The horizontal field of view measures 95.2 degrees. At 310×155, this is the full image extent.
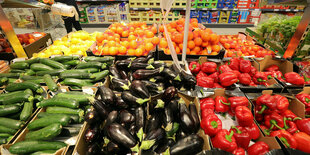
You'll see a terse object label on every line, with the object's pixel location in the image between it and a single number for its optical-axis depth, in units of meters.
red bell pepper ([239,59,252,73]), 1.69
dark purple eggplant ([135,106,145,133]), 1.16
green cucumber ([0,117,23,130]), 1.25
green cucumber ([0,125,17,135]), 1.22
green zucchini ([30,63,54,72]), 1.84
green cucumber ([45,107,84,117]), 1.32
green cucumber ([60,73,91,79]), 1.69
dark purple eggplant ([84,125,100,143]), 1.14
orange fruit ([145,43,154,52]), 2.16
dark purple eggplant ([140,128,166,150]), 0.97
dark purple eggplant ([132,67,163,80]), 1.53
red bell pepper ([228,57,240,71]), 1.77
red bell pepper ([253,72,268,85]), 1.64
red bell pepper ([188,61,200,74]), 1.85
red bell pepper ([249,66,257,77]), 1.72
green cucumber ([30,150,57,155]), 1.09
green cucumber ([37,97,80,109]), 1.33
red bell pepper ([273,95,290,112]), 1.23
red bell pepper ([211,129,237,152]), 1.01
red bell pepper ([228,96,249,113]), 1.28
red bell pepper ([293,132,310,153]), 1.01
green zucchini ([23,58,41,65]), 1.95
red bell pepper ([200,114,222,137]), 1.11
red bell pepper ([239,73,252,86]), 1.58
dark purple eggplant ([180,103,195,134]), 1.12
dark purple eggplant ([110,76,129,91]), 1.48
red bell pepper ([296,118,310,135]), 1.10
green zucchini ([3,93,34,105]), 1.39
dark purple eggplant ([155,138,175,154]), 1.04
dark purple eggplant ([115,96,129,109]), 1.34
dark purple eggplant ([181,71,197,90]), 1.47
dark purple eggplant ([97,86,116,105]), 1.33
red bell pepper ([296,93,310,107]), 1.36
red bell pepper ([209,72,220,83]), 1.70
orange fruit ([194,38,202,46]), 2.06
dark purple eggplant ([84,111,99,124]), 1.19
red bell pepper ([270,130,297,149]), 1.02
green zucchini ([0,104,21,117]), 1.31
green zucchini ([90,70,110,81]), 1.69
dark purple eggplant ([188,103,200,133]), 1.17
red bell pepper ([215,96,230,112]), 1.39
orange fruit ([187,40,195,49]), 2.06
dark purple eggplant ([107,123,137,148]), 1.02
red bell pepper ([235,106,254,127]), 1.14
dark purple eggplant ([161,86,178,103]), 1.29
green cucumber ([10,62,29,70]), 1.88
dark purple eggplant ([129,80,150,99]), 1.30
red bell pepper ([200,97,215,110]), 1.41
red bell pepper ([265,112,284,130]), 1.20
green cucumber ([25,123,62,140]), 1.12
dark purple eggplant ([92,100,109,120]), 1.27
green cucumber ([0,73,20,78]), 1.80
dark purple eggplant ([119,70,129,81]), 1.75
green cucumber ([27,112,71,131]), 1.21
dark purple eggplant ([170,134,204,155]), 0.97
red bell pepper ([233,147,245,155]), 1.05
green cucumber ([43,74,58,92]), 1.52
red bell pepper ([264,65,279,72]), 1.90
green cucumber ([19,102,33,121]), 1.28
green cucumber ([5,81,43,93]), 1.52
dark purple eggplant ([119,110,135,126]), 1.20
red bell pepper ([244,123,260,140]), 1.14
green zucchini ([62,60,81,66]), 1.98
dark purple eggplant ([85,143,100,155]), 1.11
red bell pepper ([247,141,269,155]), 1.03
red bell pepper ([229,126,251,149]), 1.09
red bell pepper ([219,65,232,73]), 1.70
